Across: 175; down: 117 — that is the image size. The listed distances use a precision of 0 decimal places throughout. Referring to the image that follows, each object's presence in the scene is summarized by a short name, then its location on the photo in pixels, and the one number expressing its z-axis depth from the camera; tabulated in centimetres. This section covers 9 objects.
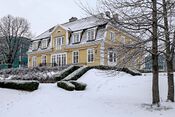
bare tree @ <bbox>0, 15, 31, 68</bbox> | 2391
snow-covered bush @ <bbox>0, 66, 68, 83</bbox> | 1083
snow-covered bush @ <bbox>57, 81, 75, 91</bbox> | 838
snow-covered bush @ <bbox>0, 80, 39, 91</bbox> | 841
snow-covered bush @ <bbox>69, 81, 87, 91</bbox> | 874
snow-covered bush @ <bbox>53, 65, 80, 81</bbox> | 1061
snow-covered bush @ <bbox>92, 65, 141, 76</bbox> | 1180
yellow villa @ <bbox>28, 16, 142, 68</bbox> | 1709
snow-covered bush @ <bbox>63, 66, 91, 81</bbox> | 1040
